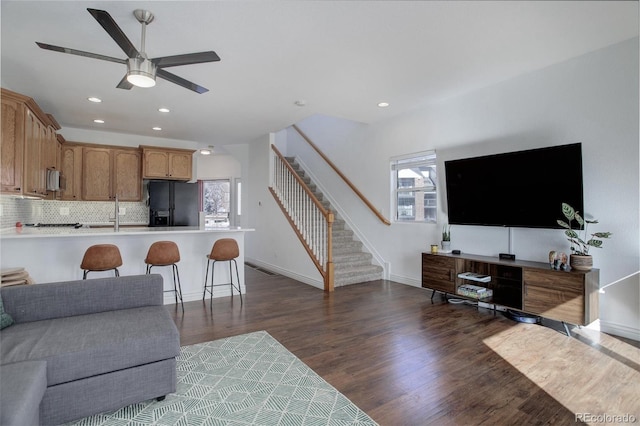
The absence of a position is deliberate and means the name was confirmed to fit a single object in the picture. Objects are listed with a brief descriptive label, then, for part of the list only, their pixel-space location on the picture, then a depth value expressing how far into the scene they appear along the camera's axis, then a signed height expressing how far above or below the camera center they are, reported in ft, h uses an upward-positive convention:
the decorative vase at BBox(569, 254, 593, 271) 9.88 -1.46
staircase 17.01 -2.53
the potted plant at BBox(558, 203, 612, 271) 9.86 -0.77
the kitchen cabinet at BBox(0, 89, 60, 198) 10.92 +2.57
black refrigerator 20.03 +0.78
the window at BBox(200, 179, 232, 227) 30.35 +1.39
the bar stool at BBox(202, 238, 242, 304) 13.65 -1.53
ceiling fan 7.46 +3.80
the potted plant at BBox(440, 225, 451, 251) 14.24 -1.13
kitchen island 11.30 -1.42
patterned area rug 6.11 -3.86
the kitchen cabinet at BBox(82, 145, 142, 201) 18.65 +2.50
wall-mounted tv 10.44 +1.06
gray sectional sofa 5.07 -2.41
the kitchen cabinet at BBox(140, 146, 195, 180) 19.86 +3.34
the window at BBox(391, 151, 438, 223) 15.96 +1.49
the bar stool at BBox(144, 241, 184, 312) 12.46 -1.52
